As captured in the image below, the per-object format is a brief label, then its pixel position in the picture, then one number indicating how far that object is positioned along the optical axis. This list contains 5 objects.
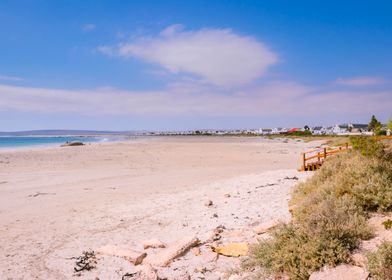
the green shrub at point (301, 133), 114.04
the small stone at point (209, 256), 6.59
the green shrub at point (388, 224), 5.81
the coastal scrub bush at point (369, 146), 8.93
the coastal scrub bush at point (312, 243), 5.01
